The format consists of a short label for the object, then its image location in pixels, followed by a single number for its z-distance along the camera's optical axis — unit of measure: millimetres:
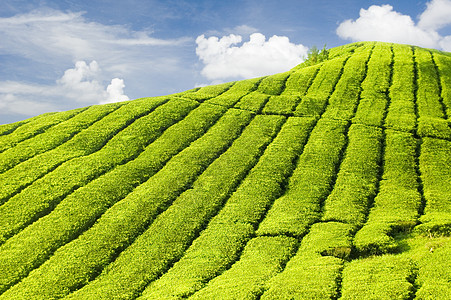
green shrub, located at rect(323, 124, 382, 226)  25922
